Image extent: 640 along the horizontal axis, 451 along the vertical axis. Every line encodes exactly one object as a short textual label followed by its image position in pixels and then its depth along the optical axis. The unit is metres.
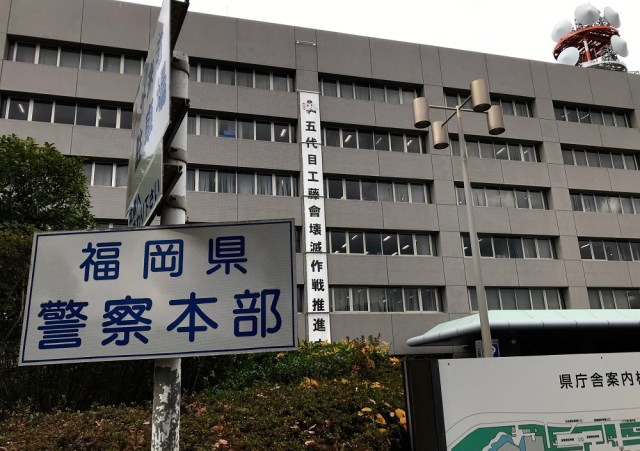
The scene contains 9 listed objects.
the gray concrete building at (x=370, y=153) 24.41
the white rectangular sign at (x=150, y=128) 2.13
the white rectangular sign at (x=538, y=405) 4.34
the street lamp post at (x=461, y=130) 13.80
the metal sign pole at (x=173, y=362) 2.15
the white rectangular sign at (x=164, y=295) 2.14
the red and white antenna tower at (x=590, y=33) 41.16
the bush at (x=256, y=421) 5.78
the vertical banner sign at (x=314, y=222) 23.77
